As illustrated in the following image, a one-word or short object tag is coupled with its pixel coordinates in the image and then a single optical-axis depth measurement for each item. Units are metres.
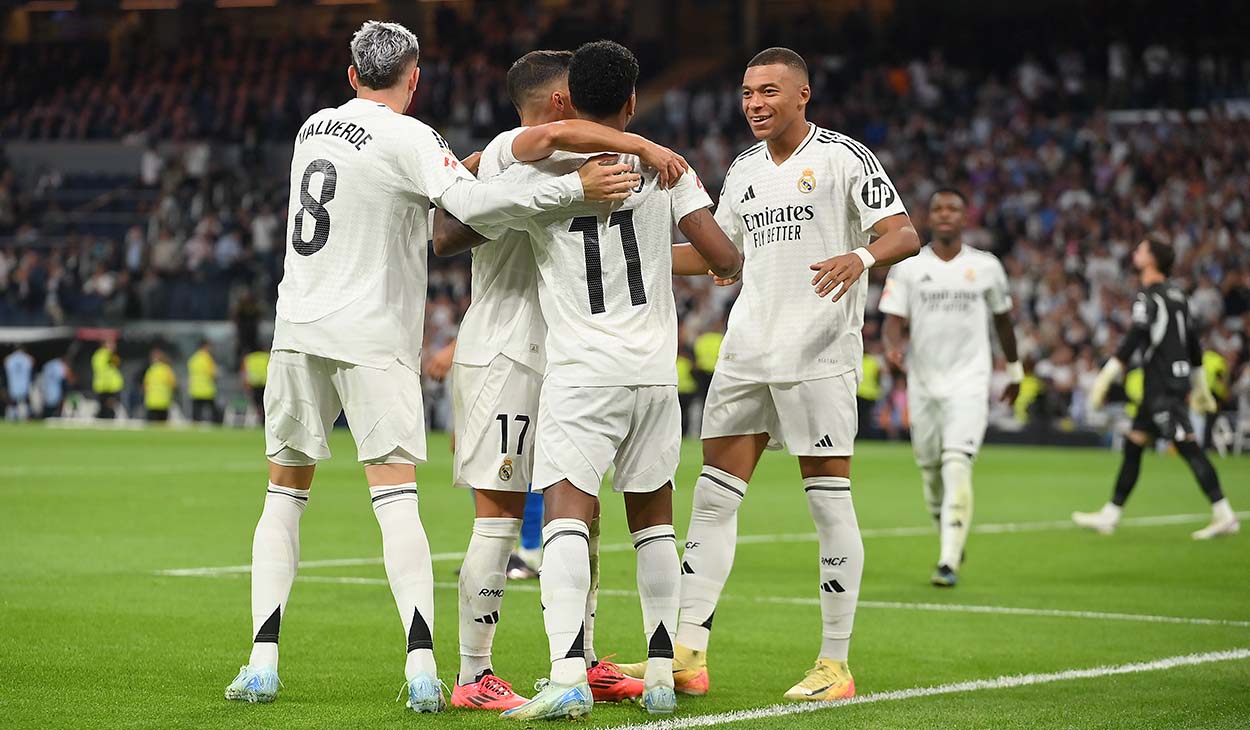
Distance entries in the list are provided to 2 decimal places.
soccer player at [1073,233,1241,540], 28.05
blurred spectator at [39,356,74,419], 68.69
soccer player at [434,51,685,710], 12.37
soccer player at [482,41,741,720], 11.72
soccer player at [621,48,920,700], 13.59
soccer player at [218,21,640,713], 12.17
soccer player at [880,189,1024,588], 22.75
